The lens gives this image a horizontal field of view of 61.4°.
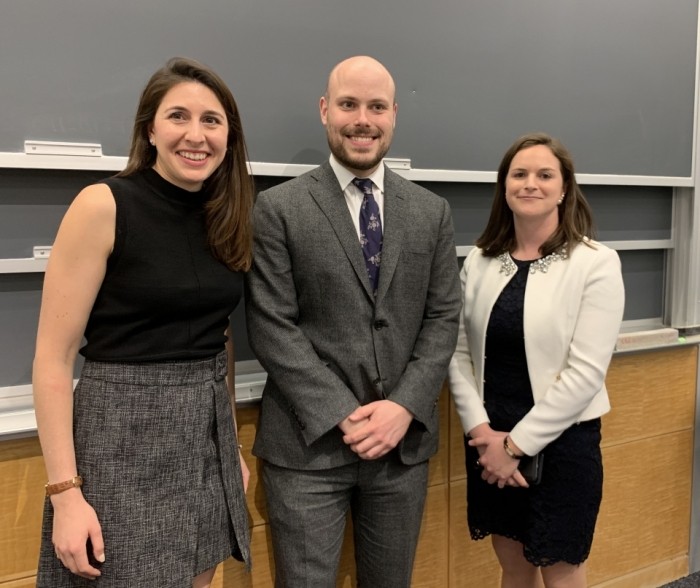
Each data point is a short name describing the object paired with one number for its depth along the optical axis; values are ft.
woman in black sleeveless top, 3.85
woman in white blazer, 5.47
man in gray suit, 5.01
